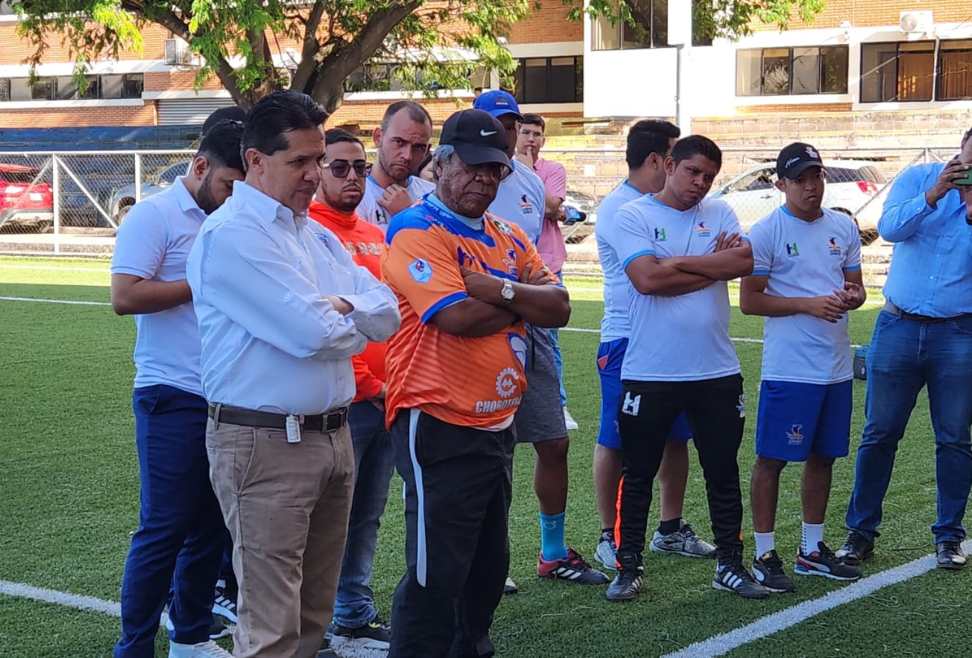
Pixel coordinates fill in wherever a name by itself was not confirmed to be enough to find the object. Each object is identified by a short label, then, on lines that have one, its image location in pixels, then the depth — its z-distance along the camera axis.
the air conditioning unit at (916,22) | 35.03
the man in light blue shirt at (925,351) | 6.35
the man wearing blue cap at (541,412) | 6.05
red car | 27.05
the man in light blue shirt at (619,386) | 6.42
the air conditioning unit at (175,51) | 40.69
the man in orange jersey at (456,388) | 4.28
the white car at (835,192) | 21.53
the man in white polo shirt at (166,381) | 4.75
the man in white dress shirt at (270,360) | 3.81
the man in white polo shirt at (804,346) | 6.18
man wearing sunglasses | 5.23
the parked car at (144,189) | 25.80
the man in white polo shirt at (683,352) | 5.82
